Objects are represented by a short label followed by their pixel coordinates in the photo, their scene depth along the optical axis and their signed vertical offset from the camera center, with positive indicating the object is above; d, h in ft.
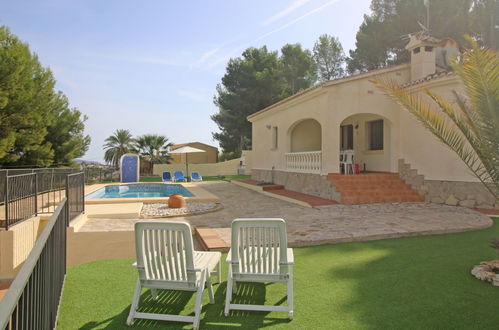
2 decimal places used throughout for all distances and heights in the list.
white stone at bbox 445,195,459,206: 38.89 -4.01
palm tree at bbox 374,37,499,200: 14.73 +2.86
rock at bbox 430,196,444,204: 40.34 -4.07
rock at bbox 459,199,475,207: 37.63 -4.14
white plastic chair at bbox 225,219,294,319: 12.30 -3.49
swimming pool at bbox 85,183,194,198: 62.76 -4.47
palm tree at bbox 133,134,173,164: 111.55 +6.59
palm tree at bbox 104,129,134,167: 114.52 +7.73
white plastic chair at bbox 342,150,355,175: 48.32 +0.62
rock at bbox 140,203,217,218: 34.68 -4.70
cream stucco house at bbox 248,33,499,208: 39.47 +3.66
